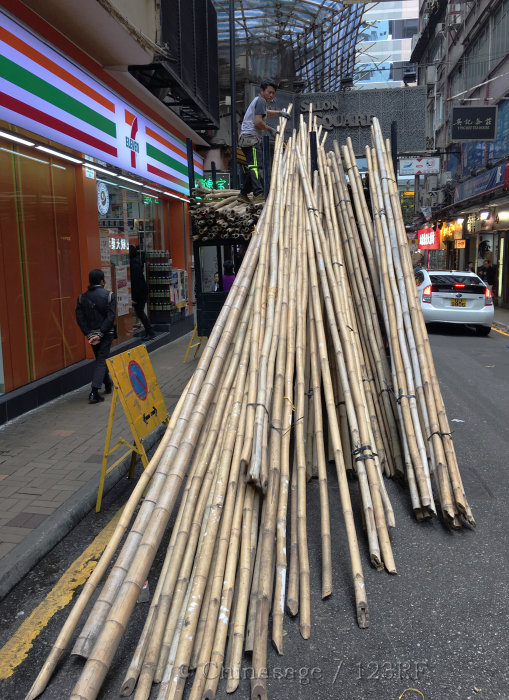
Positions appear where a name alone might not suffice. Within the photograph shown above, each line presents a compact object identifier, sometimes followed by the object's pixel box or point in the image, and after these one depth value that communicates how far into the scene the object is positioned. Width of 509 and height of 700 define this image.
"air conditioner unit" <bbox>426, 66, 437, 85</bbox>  34.41
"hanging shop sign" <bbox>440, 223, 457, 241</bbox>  27.03
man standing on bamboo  6.44
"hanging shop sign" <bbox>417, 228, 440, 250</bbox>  31.16
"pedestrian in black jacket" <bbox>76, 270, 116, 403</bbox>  6.61
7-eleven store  5.95
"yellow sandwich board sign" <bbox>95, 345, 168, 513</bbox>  4.05
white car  12.23
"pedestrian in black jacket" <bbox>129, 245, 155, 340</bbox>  10.12
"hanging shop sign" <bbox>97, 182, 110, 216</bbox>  8.45
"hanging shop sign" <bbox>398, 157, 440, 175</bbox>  20.92
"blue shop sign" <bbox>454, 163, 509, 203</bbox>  15.41
